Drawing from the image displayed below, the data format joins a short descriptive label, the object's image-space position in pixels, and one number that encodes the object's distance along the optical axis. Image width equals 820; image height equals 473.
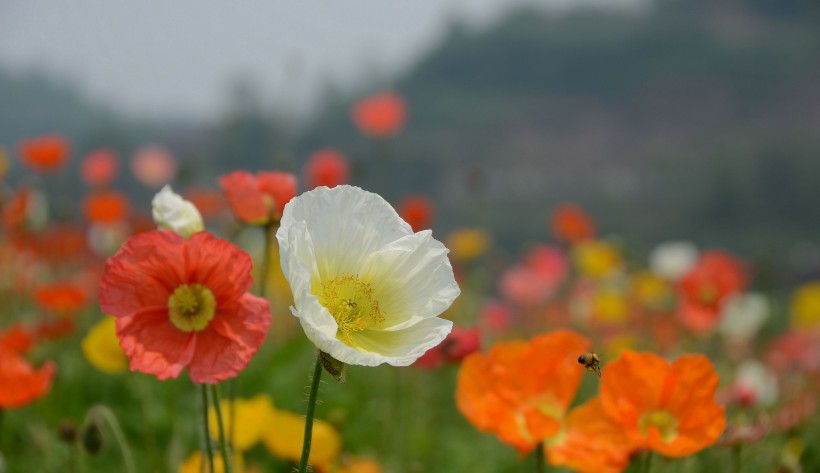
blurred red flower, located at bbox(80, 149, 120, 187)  4.90
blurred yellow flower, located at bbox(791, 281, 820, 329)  4.66
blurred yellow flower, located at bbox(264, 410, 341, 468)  1.83
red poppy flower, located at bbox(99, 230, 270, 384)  1.03
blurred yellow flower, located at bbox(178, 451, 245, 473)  1.73
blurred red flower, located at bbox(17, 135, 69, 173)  3.92
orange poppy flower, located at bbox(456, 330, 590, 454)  1.43
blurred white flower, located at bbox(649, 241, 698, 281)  3.93
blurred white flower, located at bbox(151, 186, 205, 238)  1.19
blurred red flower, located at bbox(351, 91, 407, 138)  4.77
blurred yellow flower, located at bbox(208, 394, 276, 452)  1.94
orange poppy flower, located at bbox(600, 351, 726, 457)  1.30
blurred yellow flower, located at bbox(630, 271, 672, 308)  4.41
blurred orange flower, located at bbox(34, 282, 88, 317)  2.95
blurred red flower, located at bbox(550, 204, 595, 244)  5.12
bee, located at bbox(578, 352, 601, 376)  1.23
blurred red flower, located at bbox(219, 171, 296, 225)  1.30
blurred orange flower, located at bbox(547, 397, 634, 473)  1.32
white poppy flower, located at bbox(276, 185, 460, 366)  1.03
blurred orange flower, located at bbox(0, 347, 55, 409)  1.58
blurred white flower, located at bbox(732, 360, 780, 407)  2.28
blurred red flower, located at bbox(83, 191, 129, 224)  4.20
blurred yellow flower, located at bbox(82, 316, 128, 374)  2.08
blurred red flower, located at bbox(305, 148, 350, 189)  2.77
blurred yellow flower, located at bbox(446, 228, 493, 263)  4.21
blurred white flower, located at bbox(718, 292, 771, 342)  3.64
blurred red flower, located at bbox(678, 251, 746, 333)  2.87
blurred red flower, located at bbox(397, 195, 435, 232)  3.28
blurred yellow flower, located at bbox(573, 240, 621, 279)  5.03
